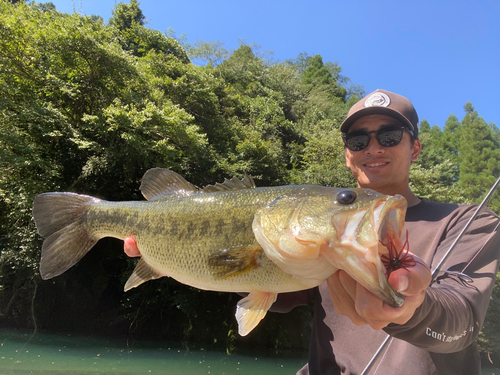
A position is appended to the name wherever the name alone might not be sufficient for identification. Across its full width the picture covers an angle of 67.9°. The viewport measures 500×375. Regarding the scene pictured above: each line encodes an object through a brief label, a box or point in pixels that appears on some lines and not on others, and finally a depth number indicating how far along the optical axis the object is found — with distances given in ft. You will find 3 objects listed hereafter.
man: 1.41
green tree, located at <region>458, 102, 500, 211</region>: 59.92
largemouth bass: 1.44
